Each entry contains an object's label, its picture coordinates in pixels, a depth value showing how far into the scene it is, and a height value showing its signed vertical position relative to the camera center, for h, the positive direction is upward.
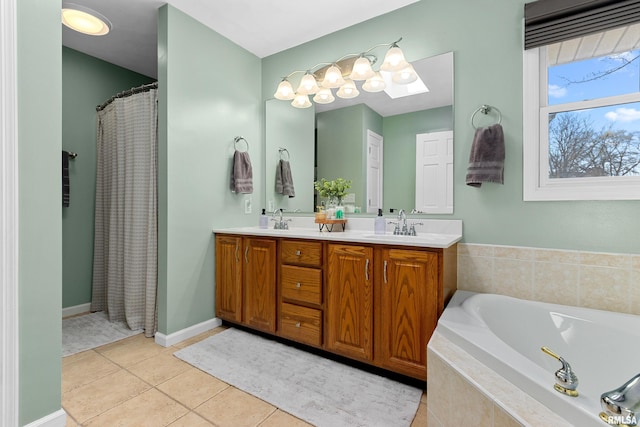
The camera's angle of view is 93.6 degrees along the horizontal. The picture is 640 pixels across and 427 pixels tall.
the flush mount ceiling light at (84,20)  2.00 +1.35
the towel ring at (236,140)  2.84 +0.69
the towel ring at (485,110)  1.97 +0.69
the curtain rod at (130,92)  2.48 +1.06
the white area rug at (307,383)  1.53 -1.01
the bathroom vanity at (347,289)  1.68 -0.50
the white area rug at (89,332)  2.27 -1.00
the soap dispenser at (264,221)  3.03 -0.08
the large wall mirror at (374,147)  2.18 +0.57
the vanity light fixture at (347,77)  2.18 +1.09
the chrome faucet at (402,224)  2.23 -0.08
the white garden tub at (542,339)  1.05 -0.55
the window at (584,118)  1.69 +0.58
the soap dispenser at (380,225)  2.32 -0.09
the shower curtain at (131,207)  2.44 +0.05
